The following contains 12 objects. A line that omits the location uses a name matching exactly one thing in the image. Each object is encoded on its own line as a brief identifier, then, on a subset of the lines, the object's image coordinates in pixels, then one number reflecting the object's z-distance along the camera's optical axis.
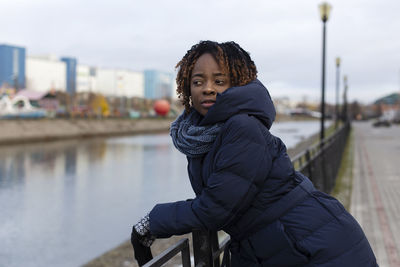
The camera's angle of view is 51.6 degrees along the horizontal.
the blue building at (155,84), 146.25
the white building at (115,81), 133.02
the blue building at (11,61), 100.25
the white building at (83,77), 122.00
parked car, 57.19
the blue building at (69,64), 119.12
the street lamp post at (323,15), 12.23
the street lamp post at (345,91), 38.22
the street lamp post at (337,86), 31.64
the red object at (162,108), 71.12
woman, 1.40
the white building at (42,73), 106.69
